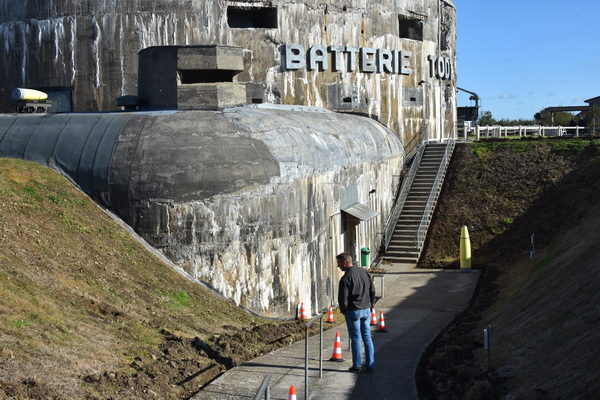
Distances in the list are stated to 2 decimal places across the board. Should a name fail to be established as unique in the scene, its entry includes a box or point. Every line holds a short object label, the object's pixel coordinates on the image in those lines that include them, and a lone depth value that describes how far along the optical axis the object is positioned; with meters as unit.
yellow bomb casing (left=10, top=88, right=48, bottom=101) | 24.88
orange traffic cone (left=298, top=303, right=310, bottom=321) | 20.51
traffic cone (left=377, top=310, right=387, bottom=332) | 18.12
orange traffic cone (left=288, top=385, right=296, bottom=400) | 10.80
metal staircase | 31.62
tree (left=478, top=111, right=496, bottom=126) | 91.19
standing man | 13.13
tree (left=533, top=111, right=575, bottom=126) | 73.38
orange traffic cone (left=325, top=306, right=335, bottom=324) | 19.82
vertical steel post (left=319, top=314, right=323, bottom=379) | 12.95
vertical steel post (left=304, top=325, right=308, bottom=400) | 11.48
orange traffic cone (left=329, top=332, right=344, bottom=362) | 14.25
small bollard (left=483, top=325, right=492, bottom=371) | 12.00
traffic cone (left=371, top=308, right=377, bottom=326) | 19.00
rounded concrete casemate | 18.62
